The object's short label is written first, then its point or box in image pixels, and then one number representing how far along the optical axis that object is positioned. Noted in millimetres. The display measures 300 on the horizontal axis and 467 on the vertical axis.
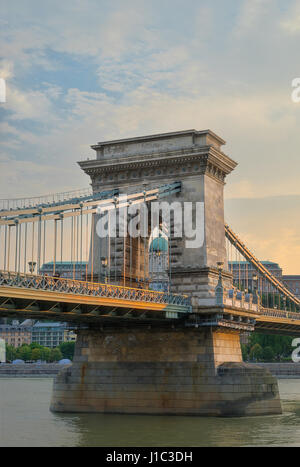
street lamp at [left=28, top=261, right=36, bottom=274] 40150
